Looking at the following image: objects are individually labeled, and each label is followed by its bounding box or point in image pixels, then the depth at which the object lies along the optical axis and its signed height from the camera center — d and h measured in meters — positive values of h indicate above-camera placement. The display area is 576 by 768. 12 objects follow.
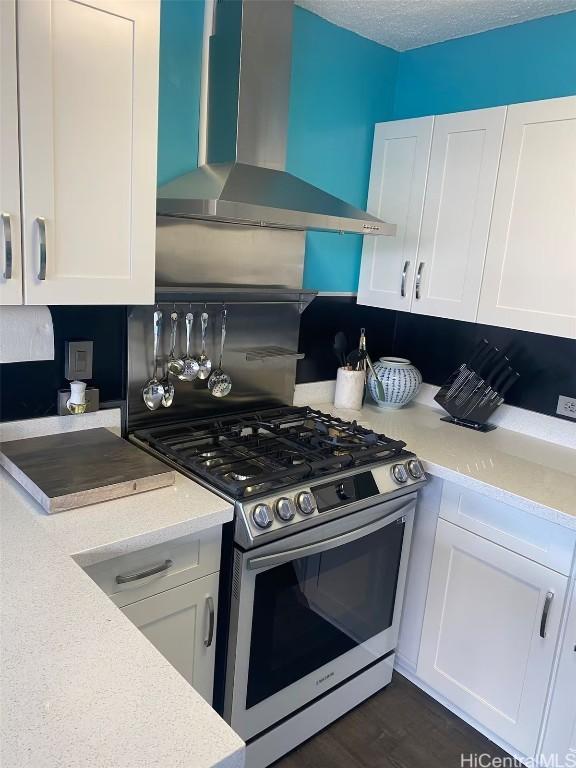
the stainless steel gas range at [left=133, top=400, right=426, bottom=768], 1.62 -0.90
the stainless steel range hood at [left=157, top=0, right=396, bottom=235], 1.76 +0.41
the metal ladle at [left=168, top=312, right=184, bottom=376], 2.01 -0.38
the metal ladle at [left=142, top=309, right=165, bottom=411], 1.98 -0.48
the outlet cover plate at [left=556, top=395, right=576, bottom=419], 2.23 -0.48
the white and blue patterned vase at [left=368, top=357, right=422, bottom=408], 2.58 -0.51
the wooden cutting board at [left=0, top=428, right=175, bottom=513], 1.45 -0.60
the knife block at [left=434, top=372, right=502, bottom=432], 2.41 -0.58
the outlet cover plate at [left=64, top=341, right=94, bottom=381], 1.81 -0.37
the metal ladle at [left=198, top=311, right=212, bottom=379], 2.08 -0.39
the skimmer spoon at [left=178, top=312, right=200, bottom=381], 2.03 -0.39
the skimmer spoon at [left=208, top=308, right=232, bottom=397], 2.16 -0.47
